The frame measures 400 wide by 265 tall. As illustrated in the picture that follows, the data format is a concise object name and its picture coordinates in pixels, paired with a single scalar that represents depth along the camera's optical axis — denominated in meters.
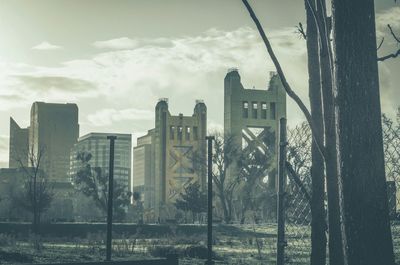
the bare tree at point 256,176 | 69.00
